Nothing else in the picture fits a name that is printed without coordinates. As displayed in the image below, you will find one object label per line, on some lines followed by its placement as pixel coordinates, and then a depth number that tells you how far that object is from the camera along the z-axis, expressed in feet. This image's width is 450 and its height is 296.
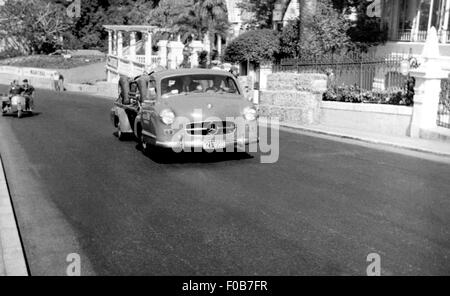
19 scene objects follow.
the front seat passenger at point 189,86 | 38.04
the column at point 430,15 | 68.49
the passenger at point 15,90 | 69.97
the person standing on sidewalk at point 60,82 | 147.54
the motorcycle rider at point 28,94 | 69.05
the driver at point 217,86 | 38.52
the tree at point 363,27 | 79.22
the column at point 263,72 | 70.64
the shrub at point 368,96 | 51.83
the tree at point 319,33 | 73.61
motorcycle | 67.26
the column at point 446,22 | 67.46
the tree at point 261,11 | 101.40
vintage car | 34.19
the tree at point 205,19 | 128.36
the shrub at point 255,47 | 87.66
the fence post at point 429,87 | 47.32
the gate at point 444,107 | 47.88
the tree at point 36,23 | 192.85
